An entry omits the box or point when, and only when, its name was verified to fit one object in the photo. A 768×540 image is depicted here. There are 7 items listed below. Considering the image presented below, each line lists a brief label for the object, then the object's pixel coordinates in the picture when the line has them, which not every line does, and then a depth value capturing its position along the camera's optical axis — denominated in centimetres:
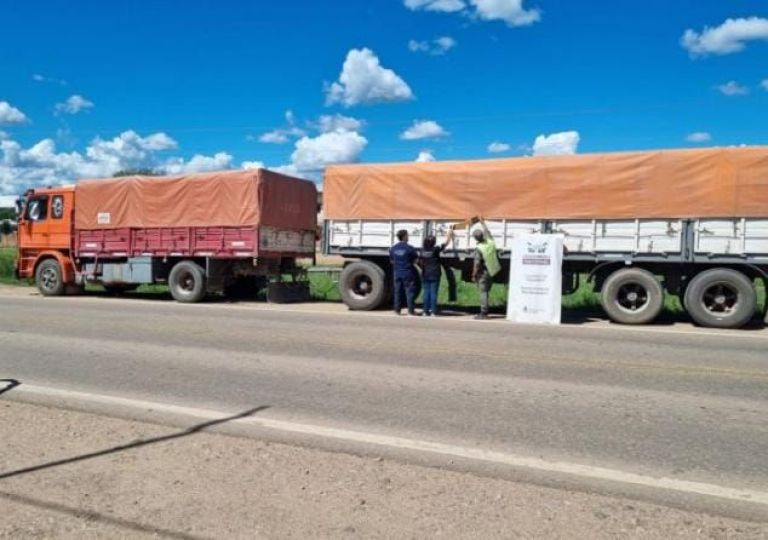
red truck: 1839
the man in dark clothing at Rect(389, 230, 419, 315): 1527
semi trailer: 1329
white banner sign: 1429
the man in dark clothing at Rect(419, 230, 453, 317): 1518
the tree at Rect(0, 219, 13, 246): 3049
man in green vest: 1473
